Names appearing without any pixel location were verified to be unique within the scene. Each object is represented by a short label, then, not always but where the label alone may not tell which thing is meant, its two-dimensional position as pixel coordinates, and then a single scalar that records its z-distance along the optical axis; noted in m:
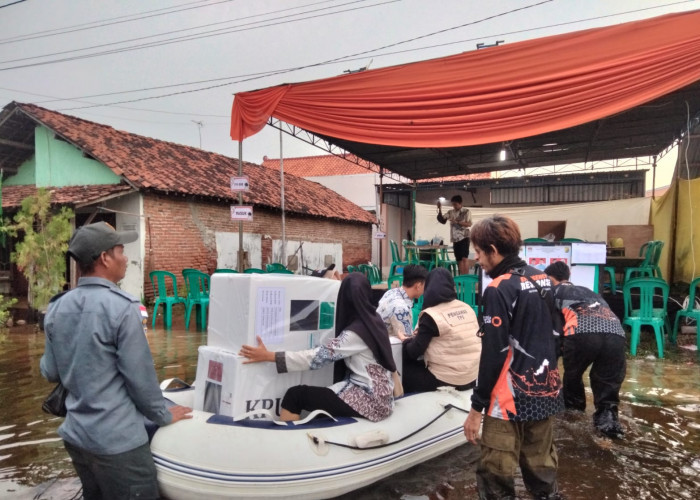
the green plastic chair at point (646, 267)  6.99
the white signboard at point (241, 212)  6.61
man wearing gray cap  1.99
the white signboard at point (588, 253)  5.73
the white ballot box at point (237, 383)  2.78
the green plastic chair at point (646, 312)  5.62
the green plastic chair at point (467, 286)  6.71
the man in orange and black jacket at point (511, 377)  2.18
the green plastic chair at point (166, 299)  8.30
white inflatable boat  2.41
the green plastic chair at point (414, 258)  9.12
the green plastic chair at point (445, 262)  9.14
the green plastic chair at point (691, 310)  5.76
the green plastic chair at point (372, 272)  9.21
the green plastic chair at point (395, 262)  8.38
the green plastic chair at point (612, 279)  7.02
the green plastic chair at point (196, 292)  8.08
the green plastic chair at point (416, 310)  7.00
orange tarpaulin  3.87
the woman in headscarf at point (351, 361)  2.80
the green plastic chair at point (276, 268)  9.41
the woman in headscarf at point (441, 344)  3.39
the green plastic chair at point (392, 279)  7.49
